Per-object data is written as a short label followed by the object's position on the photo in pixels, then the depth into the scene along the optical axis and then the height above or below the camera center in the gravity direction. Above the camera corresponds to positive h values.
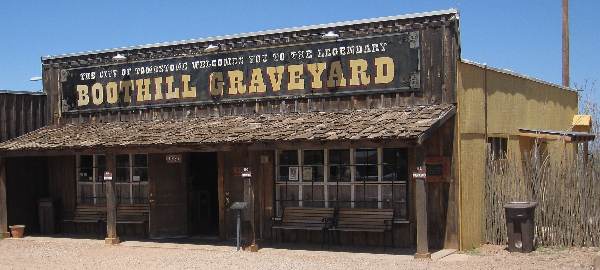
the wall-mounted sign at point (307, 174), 14.80 -0.70
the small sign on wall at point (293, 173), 14.93 -0.68
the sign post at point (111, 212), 15.64 -1.46
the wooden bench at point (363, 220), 13.84 -1.51
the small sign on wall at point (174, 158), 16.03 -0.39
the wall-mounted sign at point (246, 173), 13.98 -0.63
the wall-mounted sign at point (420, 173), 12.51 -0.60
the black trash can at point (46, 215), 17.97 -1.73
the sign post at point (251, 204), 13.99 -1.20
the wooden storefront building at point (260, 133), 13.70 +0.10
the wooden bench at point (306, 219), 14.30 -1.53
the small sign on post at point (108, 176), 15.58 -0.73
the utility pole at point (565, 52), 24.59 +2.63
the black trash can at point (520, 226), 12.82 -1.52
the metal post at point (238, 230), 14.09 -1.67
